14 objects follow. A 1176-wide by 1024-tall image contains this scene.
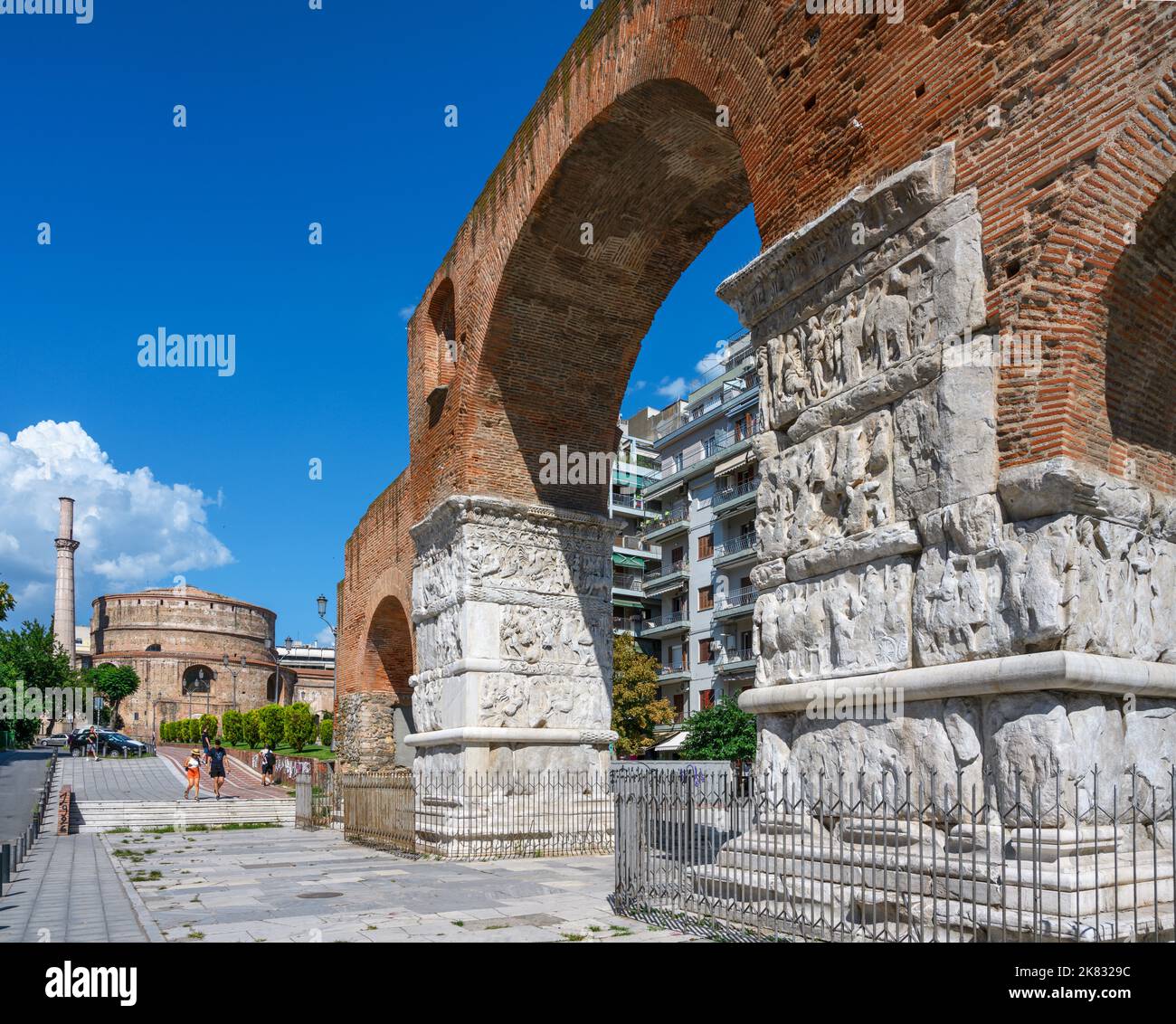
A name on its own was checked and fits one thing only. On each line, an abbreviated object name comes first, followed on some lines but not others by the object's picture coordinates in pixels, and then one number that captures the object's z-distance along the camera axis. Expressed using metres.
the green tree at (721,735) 24.11
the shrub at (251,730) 39.88
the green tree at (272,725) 38.09
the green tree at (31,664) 36.69
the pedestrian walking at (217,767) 20.92
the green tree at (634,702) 28.56
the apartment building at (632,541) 36.38
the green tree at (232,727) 43.00
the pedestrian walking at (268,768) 24.47
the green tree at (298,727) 37.78
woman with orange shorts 20.26
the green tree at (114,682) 49.62
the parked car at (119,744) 34.94
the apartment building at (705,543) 30.78
